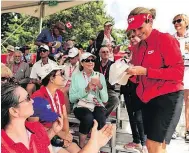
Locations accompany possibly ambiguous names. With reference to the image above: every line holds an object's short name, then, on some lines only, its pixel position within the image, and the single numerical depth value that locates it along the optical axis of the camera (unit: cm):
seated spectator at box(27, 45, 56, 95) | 433
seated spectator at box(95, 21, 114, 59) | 550
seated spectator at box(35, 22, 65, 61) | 570
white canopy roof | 681
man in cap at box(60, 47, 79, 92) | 477
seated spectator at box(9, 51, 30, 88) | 539
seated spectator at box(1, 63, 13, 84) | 315
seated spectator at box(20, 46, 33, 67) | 786
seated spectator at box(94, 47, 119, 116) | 420
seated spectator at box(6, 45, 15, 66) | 590
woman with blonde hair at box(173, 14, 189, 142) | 369
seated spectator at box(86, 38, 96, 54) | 537
